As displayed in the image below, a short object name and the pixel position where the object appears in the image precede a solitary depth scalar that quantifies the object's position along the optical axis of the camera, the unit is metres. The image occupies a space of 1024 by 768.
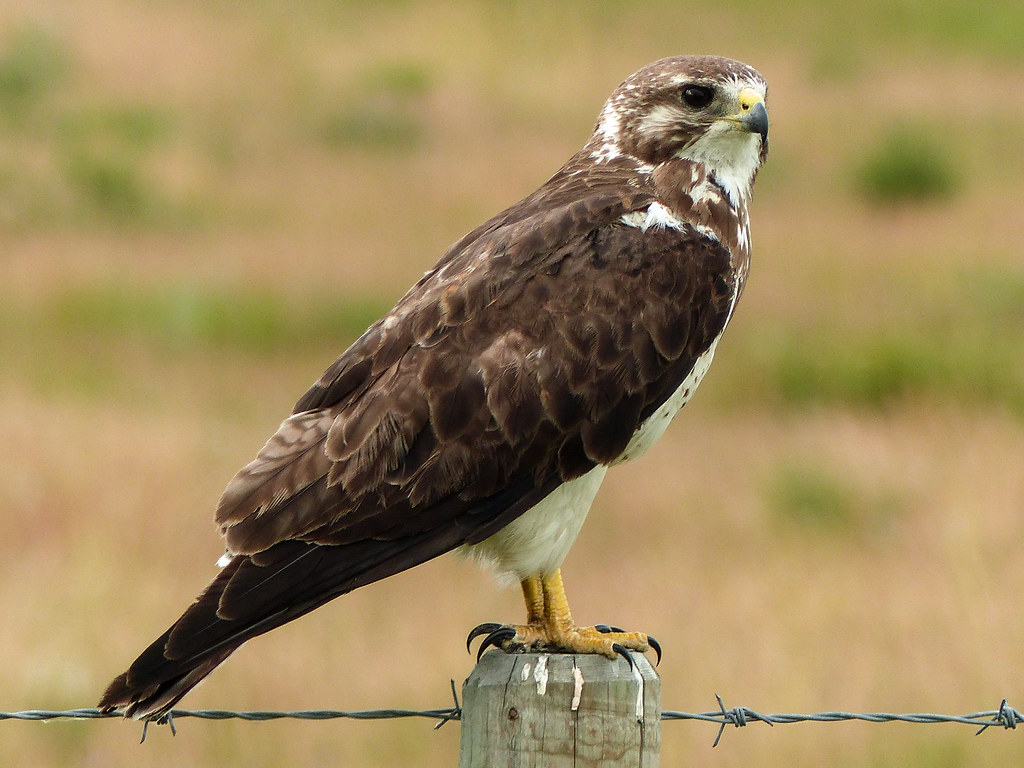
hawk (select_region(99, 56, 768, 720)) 8.26
